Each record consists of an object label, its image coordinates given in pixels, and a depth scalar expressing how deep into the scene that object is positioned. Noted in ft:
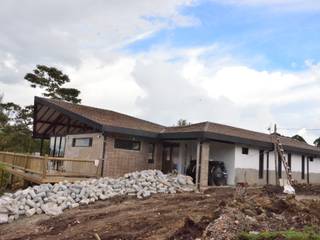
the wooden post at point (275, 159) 49.31
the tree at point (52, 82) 82.70
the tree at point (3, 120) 78.02
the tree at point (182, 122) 104.94
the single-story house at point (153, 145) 41.35
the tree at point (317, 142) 110.00
